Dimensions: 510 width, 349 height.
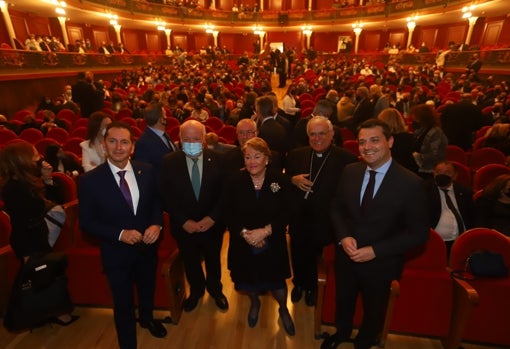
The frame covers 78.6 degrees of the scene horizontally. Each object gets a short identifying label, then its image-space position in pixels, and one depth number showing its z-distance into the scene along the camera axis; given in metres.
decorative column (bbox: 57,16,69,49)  16.23
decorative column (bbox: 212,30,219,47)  29.29
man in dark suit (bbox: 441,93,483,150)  4.87
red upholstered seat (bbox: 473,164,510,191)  3.69
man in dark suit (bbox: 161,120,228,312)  2.54
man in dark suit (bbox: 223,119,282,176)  2.89
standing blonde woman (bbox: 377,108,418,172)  3.61
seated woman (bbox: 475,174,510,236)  2.64
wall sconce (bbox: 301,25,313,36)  27.76
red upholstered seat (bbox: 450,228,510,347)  2.24
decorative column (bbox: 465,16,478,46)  17.41
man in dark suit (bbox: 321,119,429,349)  1.88
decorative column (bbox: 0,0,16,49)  12.77
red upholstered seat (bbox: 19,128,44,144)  5.36
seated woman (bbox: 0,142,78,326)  2.18
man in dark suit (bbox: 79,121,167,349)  2.09
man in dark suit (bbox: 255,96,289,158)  3.60
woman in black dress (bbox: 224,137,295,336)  2.29
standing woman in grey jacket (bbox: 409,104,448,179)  3.56
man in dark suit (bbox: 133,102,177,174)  3.08
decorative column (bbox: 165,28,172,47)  26.20
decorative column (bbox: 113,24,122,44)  20.41
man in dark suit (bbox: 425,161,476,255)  2.71
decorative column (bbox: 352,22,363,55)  24.78
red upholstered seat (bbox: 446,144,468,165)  4.62
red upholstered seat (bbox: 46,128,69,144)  5.52
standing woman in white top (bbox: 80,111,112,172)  3.34
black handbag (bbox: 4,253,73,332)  2.28
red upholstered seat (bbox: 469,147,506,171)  4.43
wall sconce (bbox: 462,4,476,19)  15.15
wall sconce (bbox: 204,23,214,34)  27.41
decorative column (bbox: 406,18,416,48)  20.98
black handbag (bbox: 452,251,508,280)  2.24
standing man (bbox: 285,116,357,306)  2.60
